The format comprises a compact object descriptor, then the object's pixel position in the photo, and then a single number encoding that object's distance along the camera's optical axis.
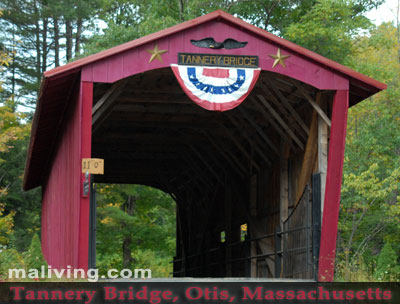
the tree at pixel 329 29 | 27.16
